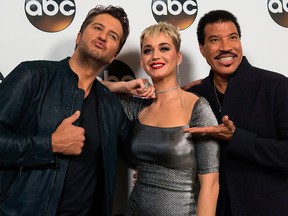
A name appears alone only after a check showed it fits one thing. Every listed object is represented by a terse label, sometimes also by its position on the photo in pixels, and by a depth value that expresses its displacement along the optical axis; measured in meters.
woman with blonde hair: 1.22
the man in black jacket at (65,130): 1.15
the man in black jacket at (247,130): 1.26
